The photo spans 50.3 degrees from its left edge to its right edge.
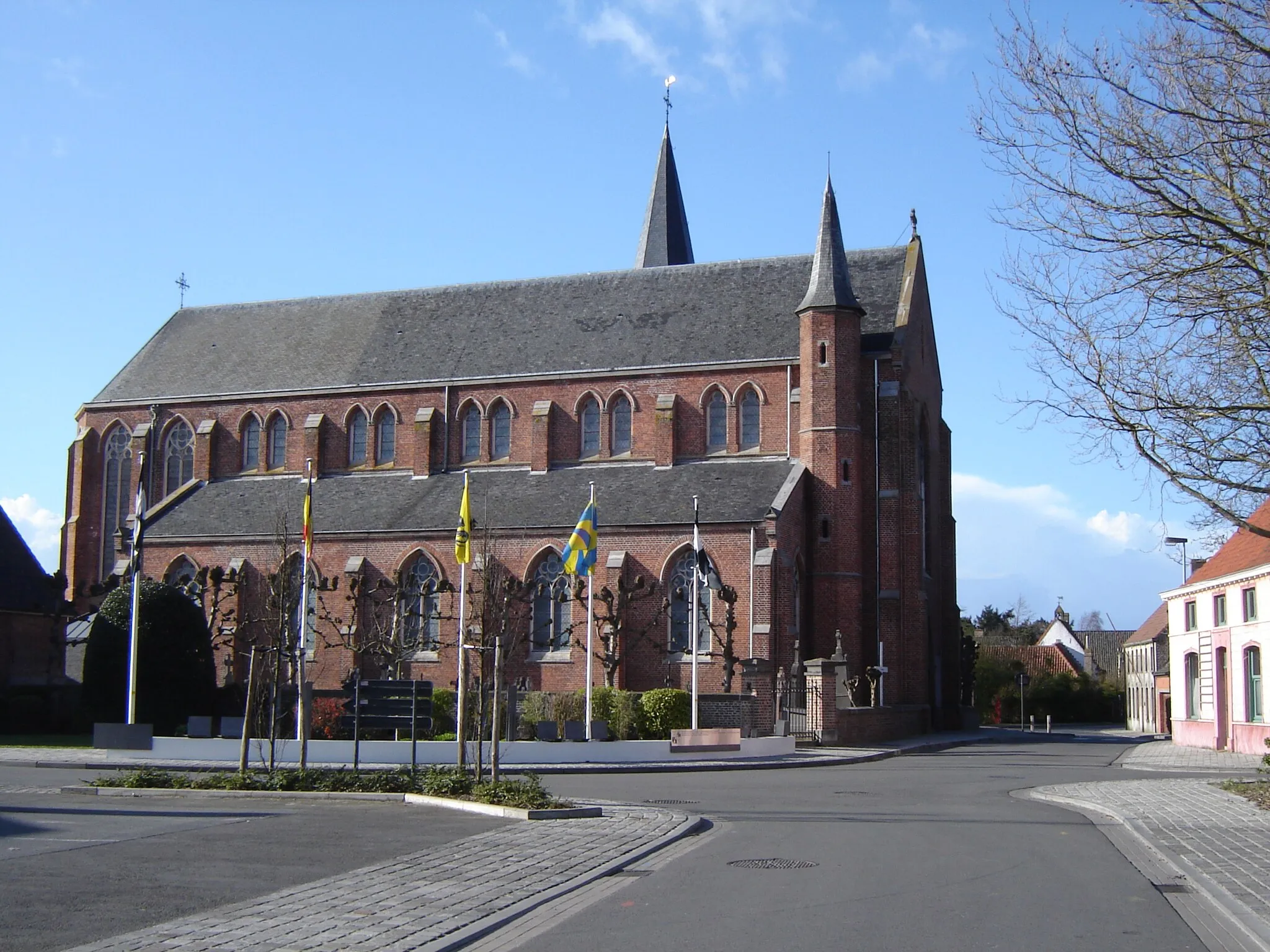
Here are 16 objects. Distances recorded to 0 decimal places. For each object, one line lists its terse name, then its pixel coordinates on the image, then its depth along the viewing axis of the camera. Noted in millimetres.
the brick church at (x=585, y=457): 40062
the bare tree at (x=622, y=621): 38812
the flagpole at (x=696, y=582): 32469
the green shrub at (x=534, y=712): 33094
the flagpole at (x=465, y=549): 29891
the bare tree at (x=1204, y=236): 15492
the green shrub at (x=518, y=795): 16844
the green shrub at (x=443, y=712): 34062
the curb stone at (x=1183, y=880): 9320
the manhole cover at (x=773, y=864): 12484
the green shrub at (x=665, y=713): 33781
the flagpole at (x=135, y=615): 30672
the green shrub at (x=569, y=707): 32875
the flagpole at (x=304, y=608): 25709
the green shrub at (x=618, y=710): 33094
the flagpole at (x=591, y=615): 36531
